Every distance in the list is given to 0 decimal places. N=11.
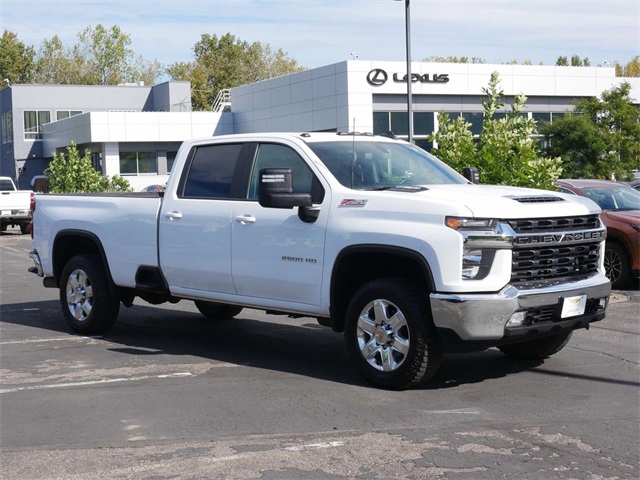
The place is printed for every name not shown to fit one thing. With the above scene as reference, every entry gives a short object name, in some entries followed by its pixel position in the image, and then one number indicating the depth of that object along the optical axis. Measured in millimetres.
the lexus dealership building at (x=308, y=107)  47562
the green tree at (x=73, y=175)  39812
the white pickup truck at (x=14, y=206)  32719
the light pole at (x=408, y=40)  26733
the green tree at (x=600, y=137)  31766
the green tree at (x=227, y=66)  108188
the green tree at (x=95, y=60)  114438
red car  13945
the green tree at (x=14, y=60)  112412
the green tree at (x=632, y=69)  104750
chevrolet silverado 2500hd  7211
